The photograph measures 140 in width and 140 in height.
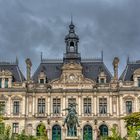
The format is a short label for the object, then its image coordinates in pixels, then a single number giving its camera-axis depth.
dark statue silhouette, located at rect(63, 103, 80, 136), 39.19
